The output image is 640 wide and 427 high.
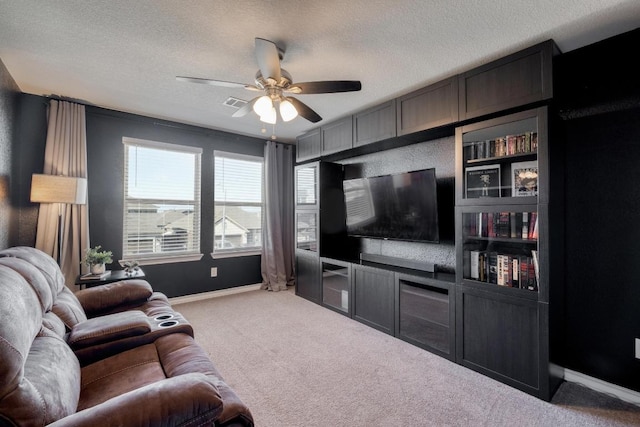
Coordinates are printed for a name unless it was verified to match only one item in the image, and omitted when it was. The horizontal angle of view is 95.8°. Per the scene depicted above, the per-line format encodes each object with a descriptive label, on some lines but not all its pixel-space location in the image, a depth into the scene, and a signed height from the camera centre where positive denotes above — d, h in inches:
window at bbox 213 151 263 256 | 176.1 +8.5
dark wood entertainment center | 81.2 -7.8
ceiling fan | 80.0 +38.5
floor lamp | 109.9 +11.0
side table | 116.6 -25.6
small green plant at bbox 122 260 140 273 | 131.8 -22.4
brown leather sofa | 36.2 -25.1
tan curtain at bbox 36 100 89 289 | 121.2 +19.7
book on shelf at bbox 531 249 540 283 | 82.7 -13.9
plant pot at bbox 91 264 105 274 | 122.0 -21.8
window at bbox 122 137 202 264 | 147.9 +8.3
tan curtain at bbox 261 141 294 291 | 186.7 -2.0
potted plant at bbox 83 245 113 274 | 121.0 -18.2
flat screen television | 115.0 +4.6
